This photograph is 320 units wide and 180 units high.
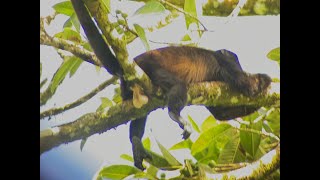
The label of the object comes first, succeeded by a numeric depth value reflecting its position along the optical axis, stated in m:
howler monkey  10.00
